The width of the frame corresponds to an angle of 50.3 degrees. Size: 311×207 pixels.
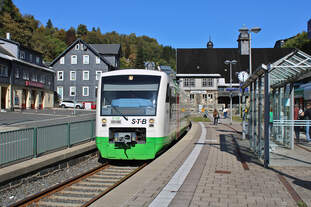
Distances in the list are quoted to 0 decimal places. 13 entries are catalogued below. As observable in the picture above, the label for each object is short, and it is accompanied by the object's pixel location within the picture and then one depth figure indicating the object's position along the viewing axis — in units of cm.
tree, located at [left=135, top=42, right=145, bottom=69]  10150
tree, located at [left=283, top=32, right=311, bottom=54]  5748
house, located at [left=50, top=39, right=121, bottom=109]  5616
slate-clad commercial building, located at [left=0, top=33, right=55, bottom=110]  3812
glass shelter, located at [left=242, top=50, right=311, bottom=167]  874
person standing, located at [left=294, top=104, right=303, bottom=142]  1452
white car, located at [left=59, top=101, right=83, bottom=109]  5234
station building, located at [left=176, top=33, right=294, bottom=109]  6272
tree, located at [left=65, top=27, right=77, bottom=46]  11056
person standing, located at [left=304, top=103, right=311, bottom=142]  1423
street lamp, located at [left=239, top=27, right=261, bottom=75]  1599
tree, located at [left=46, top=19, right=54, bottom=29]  13695
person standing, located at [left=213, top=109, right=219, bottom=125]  2924
